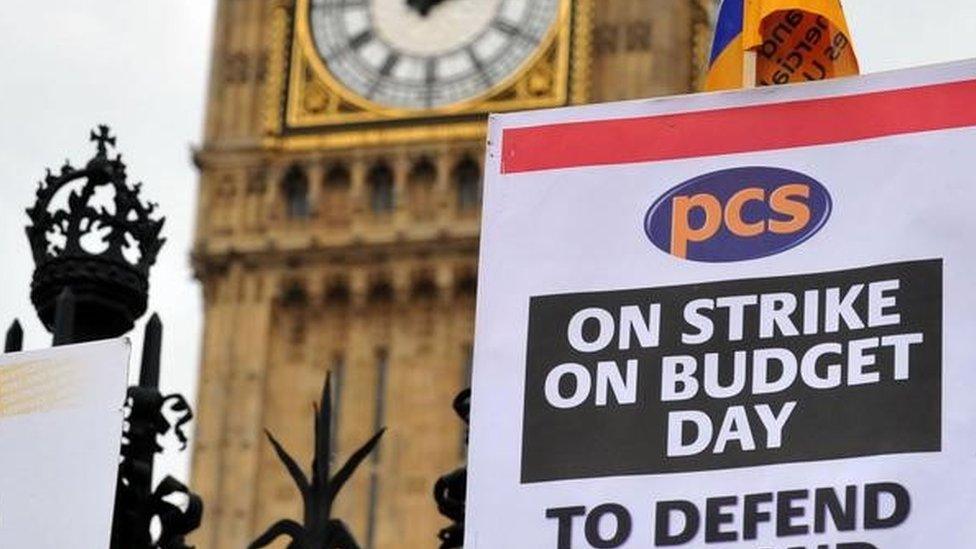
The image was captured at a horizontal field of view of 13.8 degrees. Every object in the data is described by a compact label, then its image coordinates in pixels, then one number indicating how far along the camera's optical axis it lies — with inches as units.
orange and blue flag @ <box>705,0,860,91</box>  465.4
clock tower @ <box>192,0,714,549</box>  2174.0
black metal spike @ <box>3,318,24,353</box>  474.9
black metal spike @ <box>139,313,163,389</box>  469.7
